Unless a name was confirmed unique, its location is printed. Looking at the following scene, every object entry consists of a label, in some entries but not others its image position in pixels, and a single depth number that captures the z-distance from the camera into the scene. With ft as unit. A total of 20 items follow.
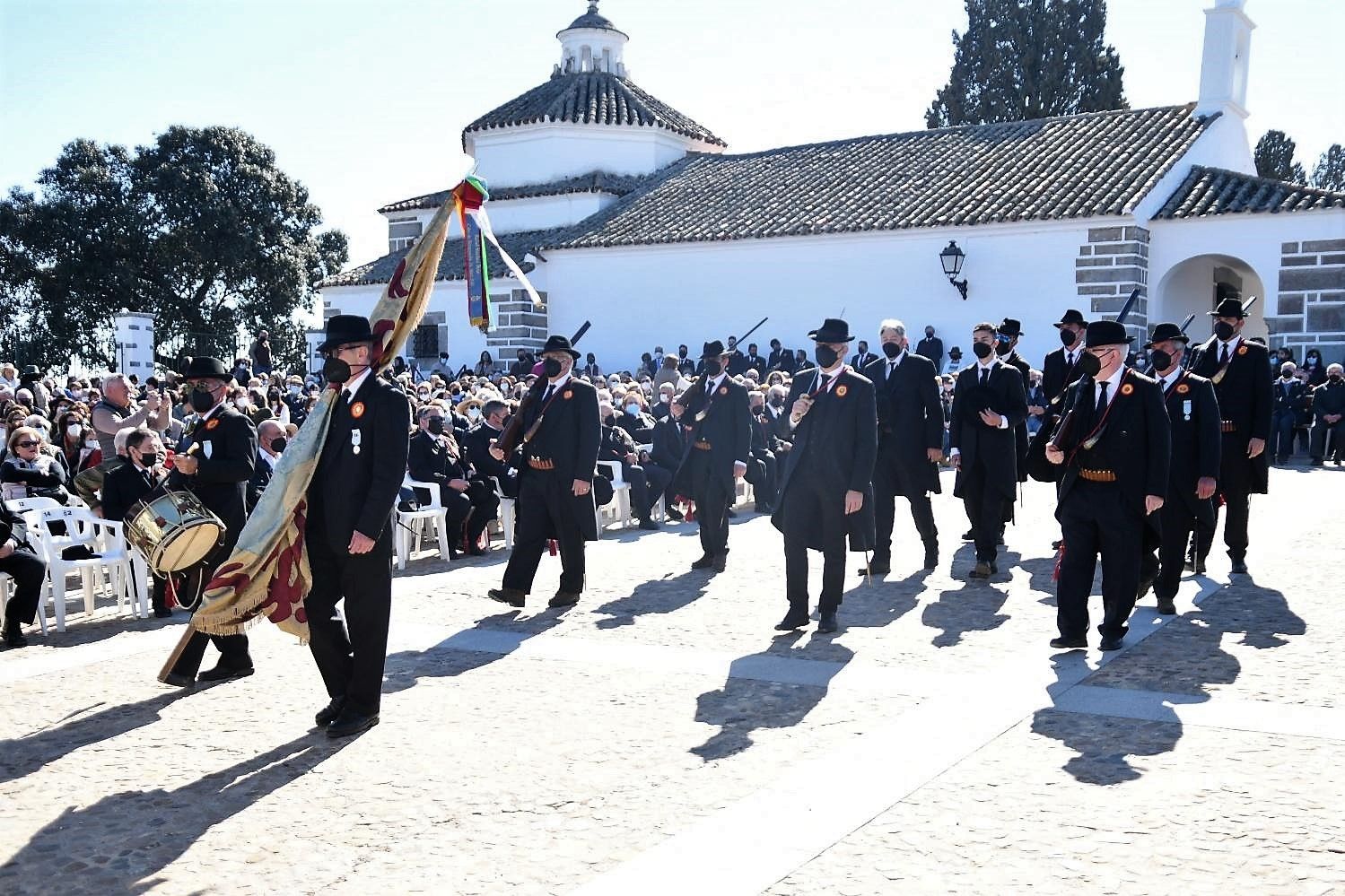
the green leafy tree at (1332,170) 210.38
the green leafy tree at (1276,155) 143.84
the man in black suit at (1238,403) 31.45
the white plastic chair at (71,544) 27.66
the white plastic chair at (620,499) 44.88
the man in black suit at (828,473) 26.35
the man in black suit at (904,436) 33.27
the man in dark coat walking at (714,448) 35.12
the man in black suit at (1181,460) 27.96
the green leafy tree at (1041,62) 138.00
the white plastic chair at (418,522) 36.50
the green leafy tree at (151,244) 140.67
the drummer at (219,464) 23.11
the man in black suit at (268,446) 31.68
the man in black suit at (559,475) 29.68
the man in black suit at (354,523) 19.77
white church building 79.92
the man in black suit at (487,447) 40.29
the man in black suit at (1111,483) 23.99
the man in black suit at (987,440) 32.37
